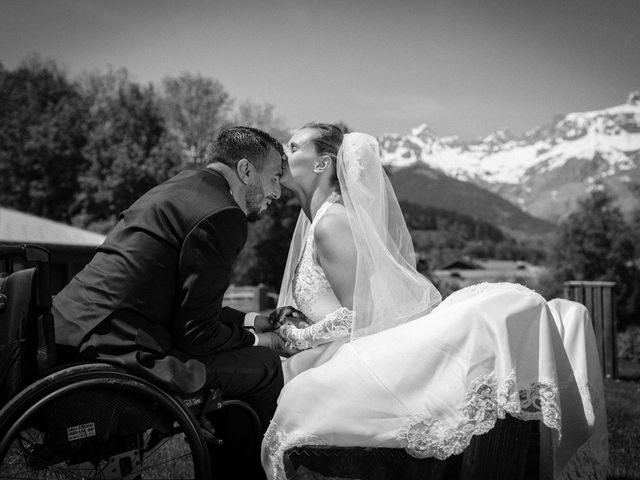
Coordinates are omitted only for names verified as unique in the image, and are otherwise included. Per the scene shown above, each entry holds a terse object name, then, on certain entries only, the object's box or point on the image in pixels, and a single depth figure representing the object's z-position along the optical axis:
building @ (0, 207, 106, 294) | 13.41
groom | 2.44
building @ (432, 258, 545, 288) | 113.50
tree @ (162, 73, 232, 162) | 33.88
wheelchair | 2.22
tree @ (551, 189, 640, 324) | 29.83
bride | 2.76
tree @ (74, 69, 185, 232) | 29.08
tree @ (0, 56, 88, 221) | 31.41
